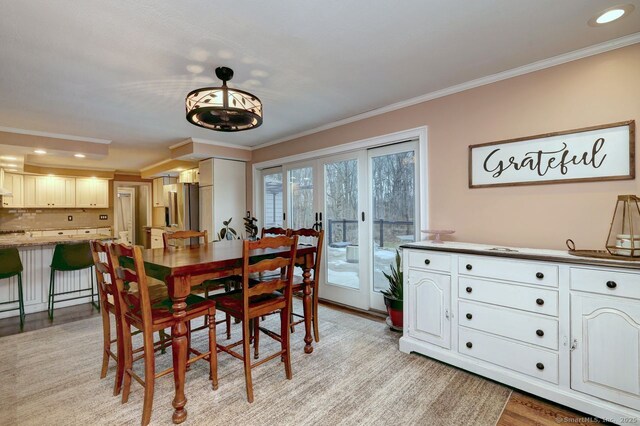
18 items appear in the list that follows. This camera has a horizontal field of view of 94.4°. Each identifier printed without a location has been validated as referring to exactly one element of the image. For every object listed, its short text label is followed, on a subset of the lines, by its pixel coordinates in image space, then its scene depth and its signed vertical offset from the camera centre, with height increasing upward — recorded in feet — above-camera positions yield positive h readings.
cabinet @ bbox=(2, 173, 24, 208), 19.34 +1.74
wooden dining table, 5.80 -1.26
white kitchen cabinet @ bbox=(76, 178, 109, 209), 22.70 +1.70
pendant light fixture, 6.58 +2.37
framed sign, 6.70 +1.28
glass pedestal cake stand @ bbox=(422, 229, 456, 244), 8.96 -0.68
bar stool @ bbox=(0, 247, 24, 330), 10.71 -1.86
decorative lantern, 5.97 -0.47
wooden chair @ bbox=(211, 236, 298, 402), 6.38 -2.15
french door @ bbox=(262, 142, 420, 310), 11.12 -0.03
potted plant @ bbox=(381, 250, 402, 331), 9.81 -3.00
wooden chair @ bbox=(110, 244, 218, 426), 5.55 -2.11
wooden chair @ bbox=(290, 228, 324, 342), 8.71 -2.17
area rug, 5.90 -4.08
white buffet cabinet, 5.53 -2.49
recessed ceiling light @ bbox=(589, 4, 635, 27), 5.58 +3.76
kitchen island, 11.76 -2.61
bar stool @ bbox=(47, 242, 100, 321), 12.03 -1.87
